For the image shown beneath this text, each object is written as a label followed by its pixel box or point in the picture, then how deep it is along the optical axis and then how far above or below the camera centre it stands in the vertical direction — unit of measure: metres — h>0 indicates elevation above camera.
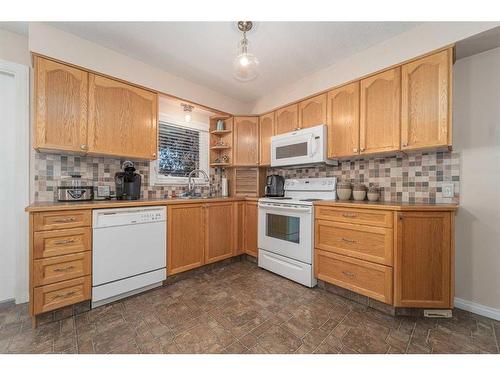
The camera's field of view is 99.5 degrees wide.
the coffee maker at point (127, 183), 2.24 +0.03
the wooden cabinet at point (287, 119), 2.73 +0.91
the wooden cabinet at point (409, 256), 1.65 -0.55
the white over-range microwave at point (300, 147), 2.41 +0.49
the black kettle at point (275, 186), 3.03 +0.01
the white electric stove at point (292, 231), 2.20 -0.50
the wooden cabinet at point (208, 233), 2.30 -0.57
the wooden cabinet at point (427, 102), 1.67 +0.72
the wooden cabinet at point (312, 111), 2.46 +0.92
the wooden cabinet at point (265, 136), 3.02 +0.74
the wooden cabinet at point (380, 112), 1.92 +0.72
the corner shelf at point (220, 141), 3.21 +0.72
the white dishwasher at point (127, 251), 1.79 -0.61
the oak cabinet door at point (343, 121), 2.19 +0.72
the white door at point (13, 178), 1.87 +0.07
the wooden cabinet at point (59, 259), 1.53 -0.56
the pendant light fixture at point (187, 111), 2.94 +1.08
